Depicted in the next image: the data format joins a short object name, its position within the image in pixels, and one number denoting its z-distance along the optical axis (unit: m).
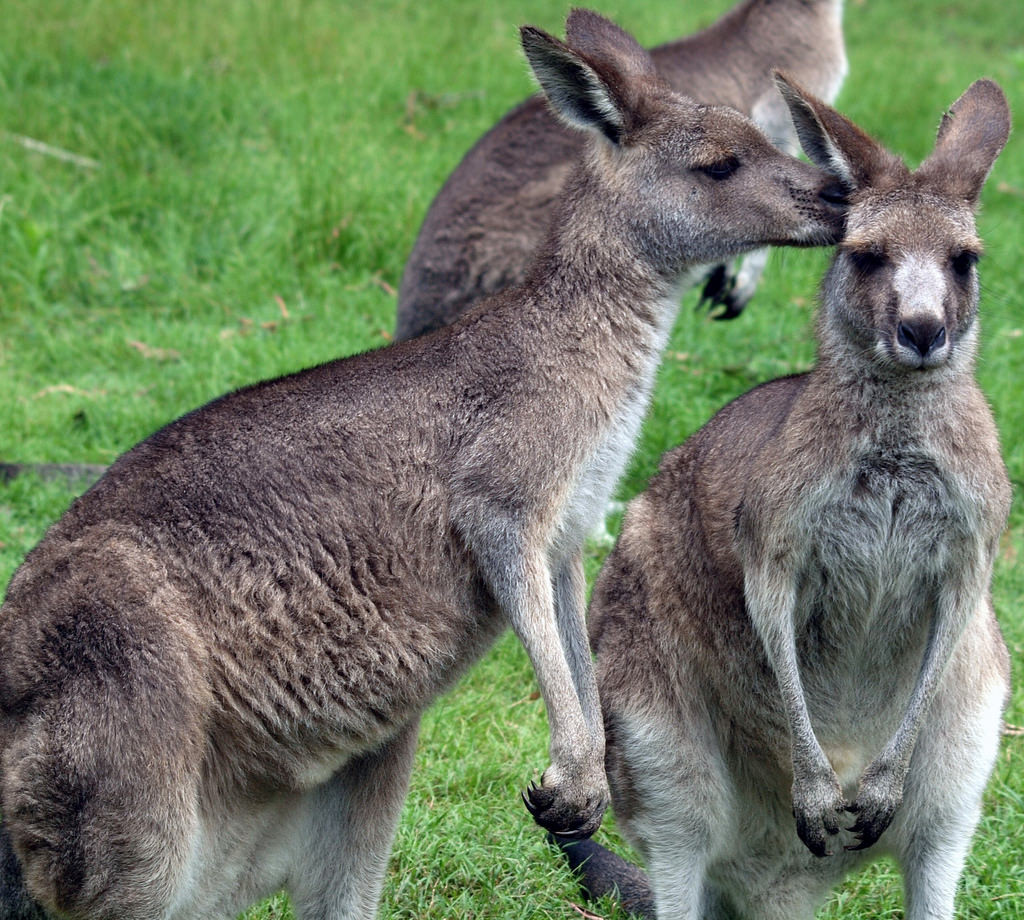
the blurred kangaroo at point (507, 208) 12.09
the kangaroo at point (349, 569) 5.81
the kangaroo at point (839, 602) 6.16
